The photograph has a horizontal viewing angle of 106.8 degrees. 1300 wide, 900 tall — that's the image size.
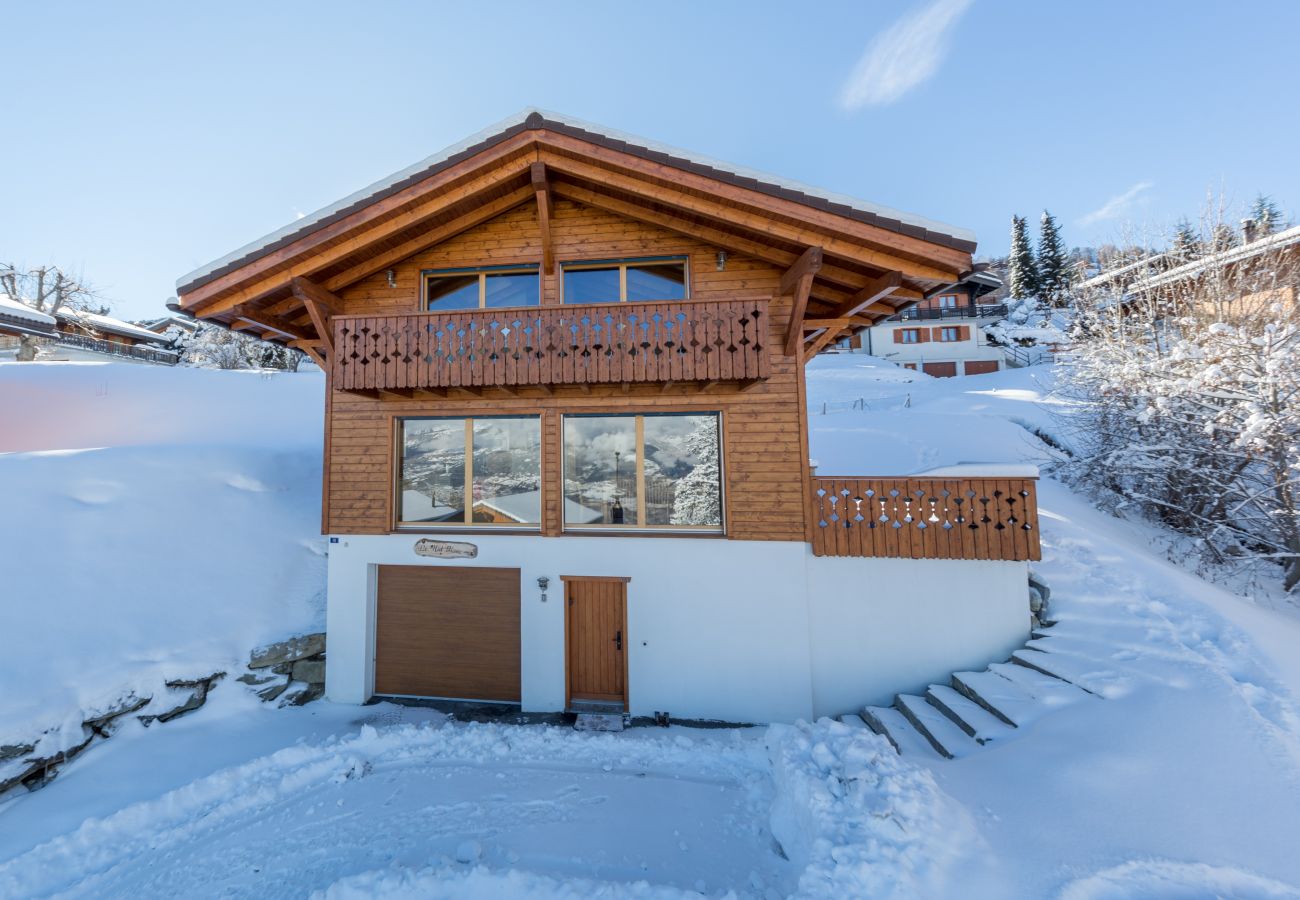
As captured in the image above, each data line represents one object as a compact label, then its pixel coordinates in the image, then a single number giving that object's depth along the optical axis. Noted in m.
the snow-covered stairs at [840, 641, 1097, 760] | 5.64
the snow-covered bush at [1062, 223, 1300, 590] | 7.97
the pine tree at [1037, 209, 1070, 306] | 43.16
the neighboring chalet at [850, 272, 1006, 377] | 39.31
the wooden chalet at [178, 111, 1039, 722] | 7.35
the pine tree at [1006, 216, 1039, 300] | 44.31
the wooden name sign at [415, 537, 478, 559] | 8.24
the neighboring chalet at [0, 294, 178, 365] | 24.44
